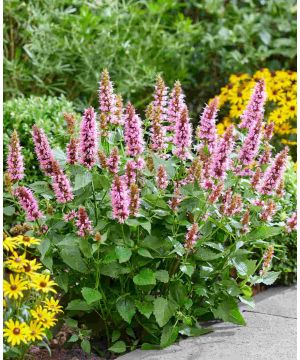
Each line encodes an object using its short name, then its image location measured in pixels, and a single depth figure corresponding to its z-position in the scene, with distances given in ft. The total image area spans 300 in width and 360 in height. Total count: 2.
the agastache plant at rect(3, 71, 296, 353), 10.19
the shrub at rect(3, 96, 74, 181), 15.20
